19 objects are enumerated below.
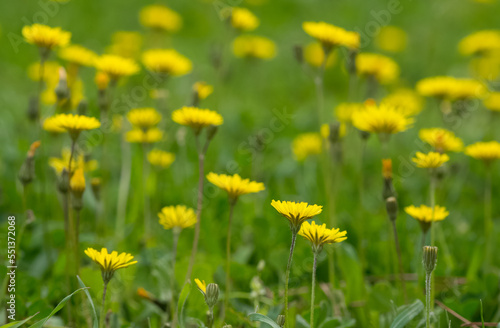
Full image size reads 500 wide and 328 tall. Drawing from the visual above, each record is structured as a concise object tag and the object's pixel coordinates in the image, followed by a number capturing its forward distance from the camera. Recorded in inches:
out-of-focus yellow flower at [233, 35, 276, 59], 318.3
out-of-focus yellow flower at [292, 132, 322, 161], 225.3
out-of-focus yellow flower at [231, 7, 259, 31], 217.0
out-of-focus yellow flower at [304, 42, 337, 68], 342.6
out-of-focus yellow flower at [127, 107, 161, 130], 171.8
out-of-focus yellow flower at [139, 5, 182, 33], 302.8
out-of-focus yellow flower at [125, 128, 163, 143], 174.3
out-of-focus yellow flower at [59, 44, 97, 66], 195.7
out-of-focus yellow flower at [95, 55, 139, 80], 160.6
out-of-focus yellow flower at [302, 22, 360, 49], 150.9
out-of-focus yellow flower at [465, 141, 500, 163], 146.3
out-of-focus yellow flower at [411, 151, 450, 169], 123.6
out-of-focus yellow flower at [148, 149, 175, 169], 193.9
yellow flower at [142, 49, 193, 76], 191.5
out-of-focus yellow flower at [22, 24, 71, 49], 142.5
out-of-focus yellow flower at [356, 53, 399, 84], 215.8
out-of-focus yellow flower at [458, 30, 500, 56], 276.5
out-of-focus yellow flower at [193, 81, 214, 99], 159.5
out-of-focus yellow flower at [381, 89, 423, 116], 279.2
